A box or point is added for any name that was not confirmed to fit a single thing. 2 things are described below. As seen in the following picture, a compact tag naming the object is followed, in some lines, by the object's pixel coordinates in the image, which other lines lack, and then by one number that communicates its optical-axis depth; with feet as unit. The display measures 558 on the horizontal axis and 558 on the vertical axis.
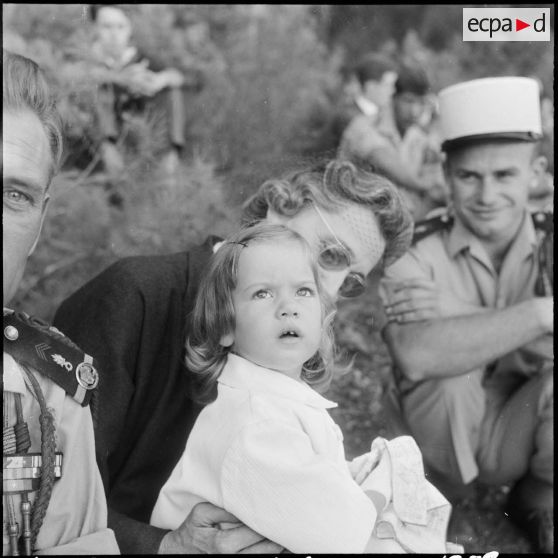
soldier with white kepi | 9.18
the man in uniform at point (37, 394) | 6.64
